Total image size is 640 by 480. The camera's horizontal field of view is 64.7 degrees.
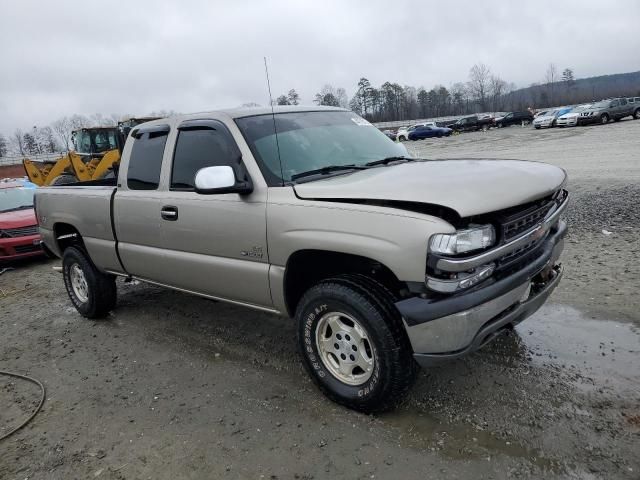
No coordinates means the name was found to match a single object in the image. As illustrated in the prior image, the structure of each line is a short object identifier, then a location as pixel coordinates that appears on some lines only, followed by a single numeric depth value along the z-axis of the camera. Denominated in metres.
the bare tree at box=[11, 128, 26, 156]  103.12
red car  9.02
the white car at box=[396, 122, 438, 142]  48.67
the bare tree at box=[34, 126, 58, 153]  98.22
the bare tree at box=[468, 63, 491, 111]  121.04
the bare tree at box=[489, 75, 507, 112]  119.74
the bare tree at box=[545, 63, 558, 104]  127.25
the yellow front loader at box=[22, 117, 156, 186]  16.97
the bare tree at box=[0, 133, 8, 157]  96.45
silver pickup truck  2.73
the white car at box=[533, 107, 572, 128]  36.19
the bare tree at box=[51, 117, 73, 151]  101.47
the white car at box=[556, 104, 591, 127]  33.66
